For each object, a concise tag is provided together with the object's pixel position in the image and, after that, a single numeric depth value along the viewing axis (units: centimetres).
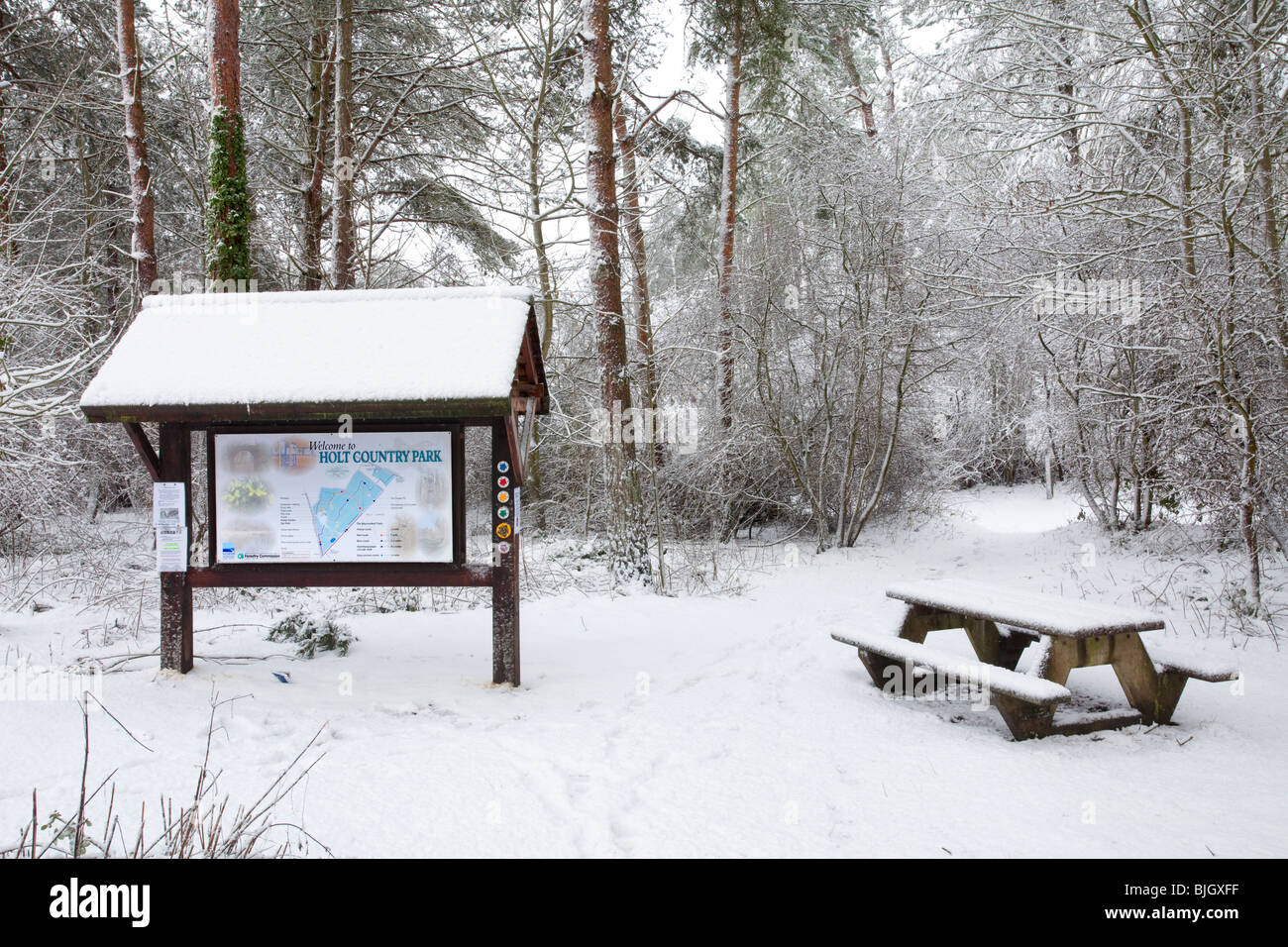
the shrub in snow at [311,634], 597
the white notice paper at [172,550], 510
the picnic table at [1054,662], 424
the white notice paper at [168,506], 510
